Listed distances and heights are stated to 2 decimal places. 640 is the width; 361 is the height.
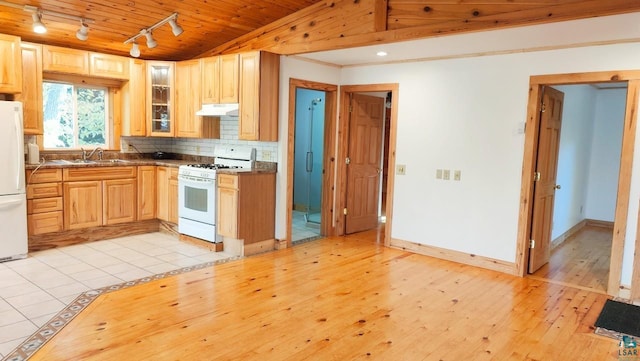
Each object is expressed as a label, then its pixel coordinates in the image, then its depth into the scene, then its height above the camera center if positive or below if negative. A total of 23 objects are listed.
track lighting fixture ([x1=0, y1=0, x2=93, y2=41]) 4.35 +1.17
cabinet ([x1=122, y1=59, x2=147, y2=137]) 6.09 +0.46
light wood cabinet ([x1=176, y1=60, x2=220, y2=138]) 5.95 +0.39
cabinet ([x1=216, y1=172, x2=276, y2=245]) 5.07 -0.79
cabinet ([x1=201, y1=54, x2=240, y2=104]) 5.39 +0.71
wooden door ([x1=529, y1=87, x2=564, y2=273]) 4.72 -0.32
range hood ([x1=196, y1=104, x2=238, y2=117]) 5.40 +0.32
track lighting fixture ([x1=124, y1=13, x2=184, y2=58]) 4.74 +1.14
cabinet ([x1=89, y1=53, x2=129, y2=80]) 5.71 +0.86
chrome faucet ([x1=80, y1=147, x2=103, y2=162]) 6.02 -0.31
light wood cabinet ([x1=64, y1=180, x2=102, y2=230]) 5.33 -0.89
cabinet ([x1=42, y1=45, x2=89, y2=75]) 5.28 +0.85
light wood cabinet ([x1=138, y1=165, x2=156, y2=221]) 6.04 -0.80
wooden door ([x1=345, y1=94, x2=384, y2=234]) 6.27 -0.30
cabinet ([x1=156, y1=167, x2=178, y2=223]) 5.92 -0.81
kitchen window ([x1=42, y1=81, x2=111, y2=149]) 5.84 +0.21
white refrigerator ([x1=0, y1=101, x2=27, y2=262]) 4.56 -0.57
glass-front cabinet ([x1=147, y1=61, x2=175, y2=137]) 6.17 +0.49
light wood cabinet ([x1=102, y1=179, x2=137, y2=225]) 5.70 -0.89
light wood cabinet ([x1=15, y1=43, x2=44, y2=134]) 5.05 +0.47
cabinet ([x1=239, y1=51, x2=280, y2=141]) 5.15 +0.49
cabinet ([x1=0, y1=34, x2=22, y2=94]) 4.68 +0.67
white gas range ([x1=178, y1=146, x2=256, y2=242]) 5.28 -0.69
